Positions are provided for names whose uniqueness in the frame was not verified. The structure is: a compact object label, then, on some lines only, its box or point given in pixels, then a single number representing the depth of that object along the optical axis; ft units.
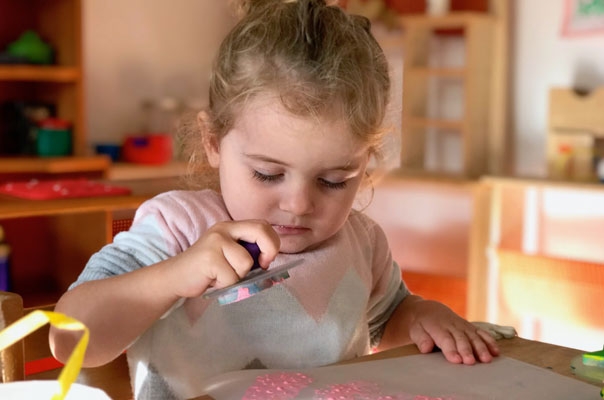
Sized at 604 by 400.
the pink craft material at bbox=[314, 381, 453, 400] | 2.02
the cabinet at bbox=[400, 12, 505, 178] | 9.82
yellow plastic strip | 1.32
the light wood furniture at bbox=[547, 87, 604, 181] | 9.04
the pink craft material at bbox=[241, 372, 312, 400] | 2.01
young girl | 2.50
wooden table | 2.39
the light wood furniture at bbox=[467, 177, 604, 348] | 8.37
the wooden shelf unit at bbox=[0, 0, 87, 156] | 9.44
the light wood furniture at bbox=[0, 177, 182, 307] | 4.15
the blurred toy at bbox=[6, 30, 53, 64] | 9.42
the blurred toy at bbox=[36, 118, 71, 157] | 9.38
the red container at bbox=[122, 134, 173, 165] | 10.21
